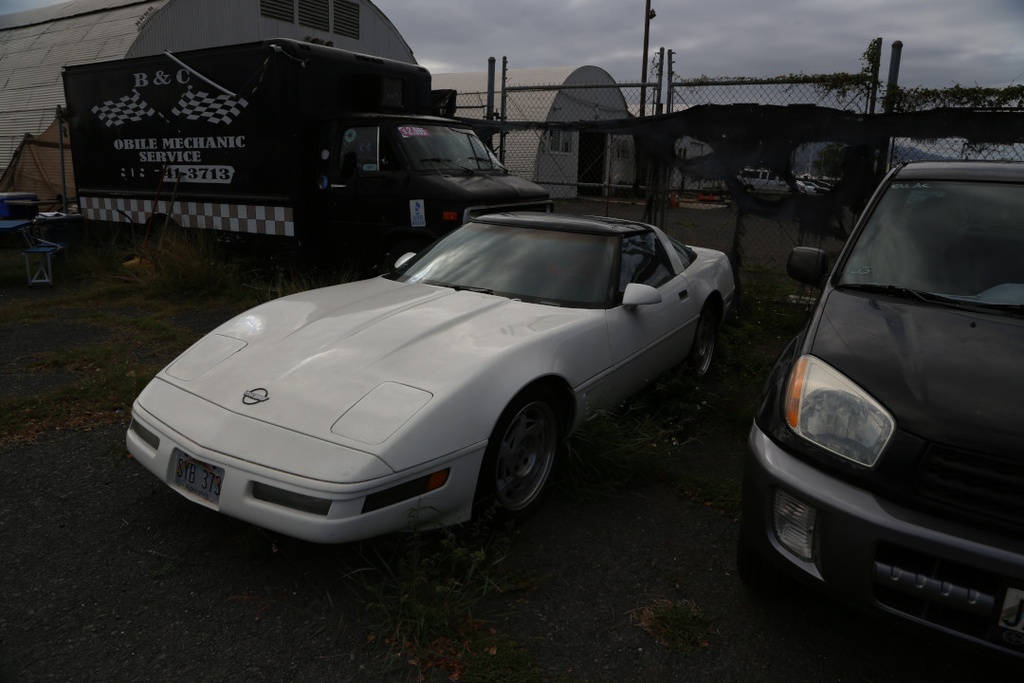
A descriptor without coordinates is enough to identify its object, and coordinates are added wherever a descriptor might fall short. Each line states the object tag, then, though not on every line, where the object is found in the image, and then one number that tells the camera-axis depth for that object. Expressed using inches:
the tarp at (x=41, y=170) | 534.0
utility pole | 963.4
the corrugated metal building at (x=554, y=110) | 727.1
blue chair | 322.7
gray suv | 74.5
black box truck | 274.7
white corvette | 97.1
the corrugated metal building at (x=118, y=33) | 565.6
